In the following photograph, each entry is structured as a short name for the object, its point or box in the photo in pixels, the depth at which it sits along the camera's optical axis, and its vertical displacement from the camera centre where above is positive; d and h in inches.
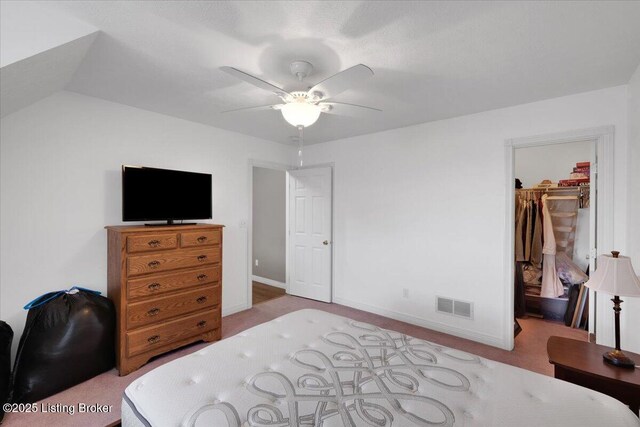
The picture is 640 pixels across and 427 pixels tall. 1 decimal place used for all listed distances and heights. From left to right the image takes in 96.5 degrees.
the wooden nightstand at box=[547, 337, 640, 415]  59.8 -34.7
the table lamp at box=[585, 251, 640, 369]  63.4 -15.8
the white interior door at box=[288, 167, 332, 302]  169.9 -13.5
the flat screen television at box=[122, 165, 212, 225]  105.3 +6.4
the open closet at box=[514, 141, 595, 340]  144.9 -13.5
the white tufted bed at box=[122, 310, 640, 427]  44.1 -31.6
